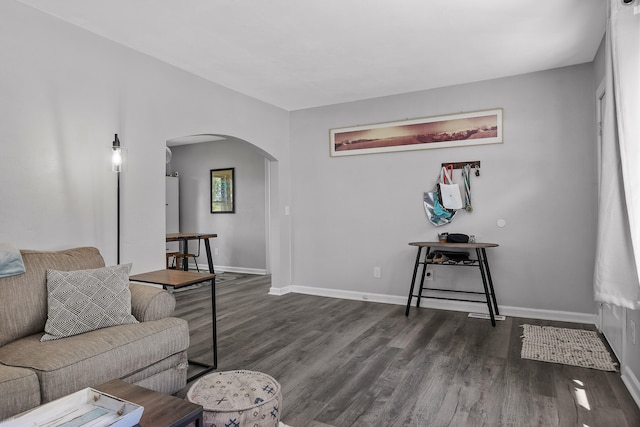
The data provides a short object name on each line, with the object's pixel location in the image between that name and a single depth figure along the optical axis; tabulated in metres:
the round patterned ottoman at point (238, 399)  1.65
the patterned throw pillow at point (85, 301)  2.16
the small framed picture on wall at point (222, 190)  7.43
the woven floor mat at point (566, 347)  2.91
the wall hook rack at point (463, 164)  4.34
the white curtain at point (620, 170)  1.95
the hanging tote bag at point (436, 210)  4.43
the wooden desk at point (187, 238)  5.57
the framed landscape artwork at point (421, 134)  4.31
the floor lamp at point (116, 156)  2.96
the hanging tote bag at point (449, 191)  4.36
